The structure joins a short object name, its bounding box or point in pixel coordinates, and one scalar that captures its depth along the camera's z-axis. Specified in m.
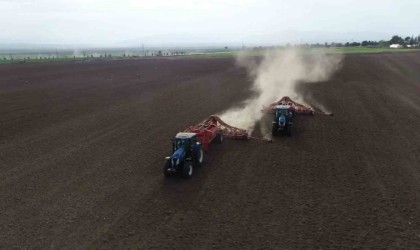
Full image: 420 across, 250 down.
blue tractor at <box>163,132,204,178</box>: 16.69
